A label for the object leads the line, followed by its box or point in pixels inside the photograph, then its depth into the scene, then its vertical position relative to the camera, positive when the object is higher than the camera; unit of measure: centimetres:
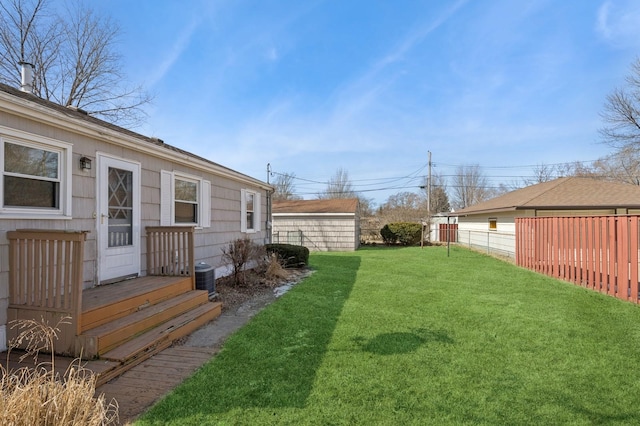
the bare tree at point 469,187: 3822 +352
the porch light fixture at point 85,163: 430 +72
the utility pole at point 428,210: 2162 +57
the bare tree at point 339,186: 3684 +360
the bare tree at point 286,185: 3584 +359
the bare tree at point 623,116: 1728 +549
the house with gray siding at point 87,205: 336 +19
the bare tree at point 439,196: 3609 +242
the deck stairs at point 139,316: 320 -115
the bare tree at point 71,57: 1250 +661
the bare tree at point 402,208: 2472 +109
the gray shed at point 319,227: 1742 -49
